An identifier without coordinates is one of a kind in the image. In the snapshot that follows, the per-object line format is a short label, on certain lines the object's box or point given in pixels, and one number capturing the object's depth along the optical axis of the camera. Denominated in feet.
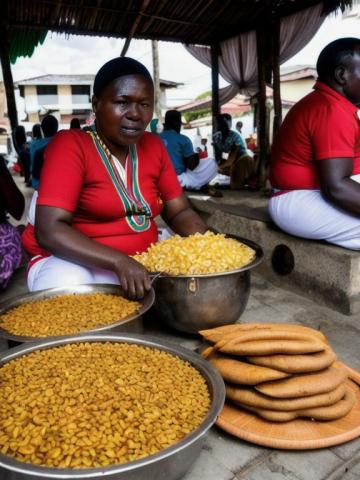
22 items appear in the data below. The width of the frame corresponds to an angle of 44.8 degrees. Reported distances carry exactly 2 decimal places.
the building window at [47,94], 110.11
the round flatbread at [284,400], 5.29
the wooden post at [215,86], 25.90
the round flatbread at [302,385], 5.24
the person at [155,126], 22.81
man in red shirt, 9.07
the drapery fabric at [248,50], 20.39
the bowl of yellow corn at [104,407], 3.74
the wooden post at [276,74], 20.48
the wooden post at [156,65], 45.60
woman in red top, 7.00
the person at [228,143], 25.29
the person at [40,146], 19.58
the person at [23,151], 31.38
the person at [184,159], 21.21
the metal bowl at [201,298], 7.20
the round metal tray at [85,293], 5.79
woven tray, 5.15
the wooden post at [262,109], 20.88
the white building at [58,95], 107.55
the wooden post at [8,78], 18.93
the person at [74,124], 24.74
